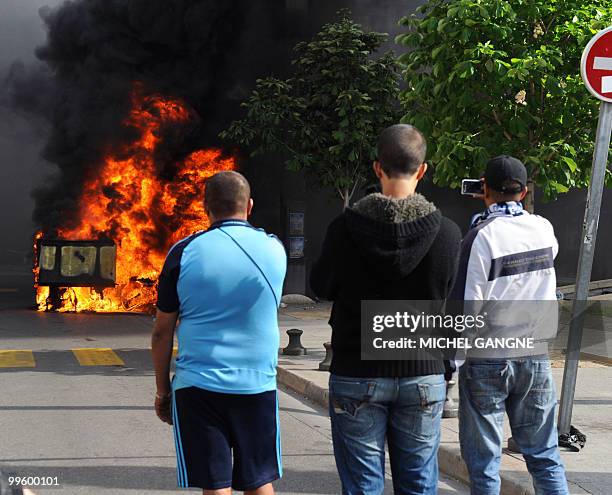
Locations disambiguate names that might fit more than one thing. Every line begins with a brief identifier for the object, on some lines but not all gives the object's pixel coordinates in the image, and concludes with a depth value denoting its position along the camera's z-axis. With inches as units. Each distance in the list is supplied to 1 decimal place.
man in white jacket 158.7
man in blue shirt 137.1
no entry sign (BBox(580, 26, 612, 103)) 247.4
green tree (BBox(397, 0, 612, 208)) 350.0
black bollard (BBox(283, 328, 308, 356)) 453.4
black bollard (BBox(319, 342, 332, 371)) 386.3
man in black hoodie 126.1
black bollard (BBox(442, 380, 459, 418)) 289.6
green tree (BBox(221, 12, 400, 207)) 567.8
